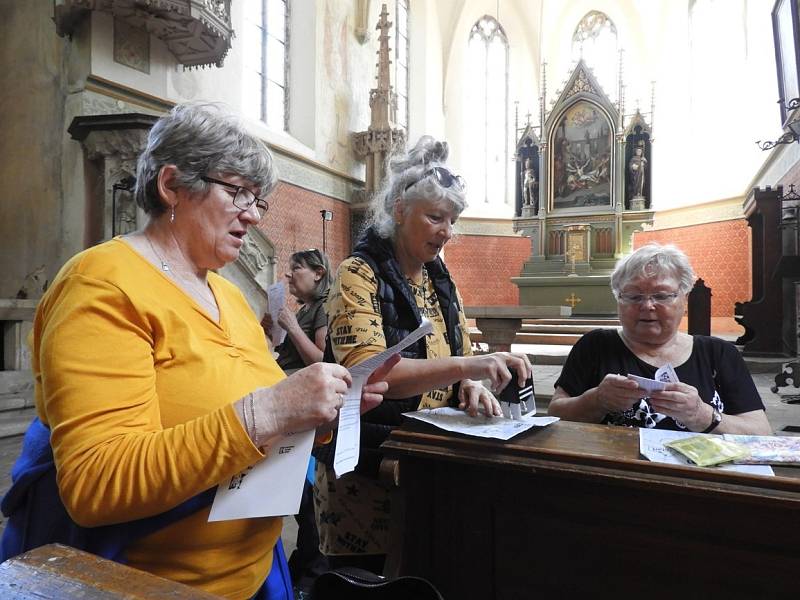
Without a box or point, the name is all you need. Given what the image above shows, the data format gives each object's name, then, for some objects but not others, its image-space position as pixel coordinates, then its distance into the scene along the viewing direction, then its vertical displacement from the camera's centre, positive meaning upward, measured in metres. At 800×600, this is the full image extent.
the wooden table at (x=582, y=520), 1.05 -0.46
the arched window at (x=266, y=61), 9.26 +4.09
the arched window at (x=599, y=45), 14.46 +6.80
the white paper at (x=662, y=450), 1.10 -0.32
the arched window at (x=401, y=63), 12.97 +5.63
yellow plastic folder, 1.13 -0.31
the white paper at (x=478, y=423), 1.36 -0.31
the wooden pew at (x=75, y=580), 0.68 -0.35
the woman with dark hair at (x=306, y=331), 2.31 -0.16
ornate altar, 10.91 +2.25
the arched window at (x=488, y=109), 15.03 +5.20
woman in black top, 1.78 -0.20
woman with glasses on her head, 1.55 -0.08
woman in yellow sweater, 0.85 -0.14
